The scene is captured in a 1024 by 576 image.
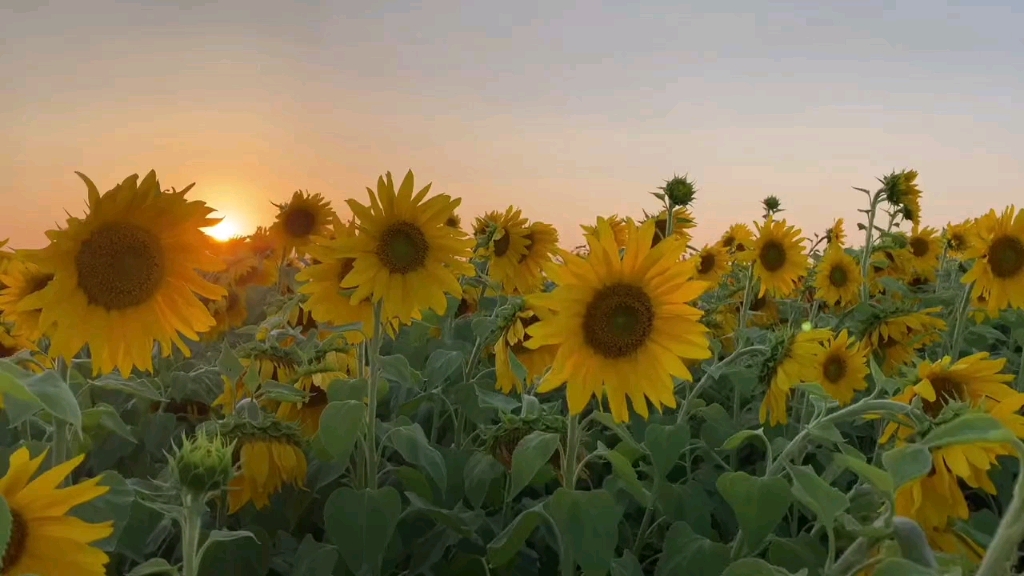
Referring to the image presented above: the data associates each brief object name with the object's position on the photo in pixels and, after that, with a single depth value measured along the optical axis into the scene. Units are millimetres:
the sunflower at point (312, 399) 2305
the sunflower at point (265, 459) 1930
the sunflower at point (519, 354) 2357
